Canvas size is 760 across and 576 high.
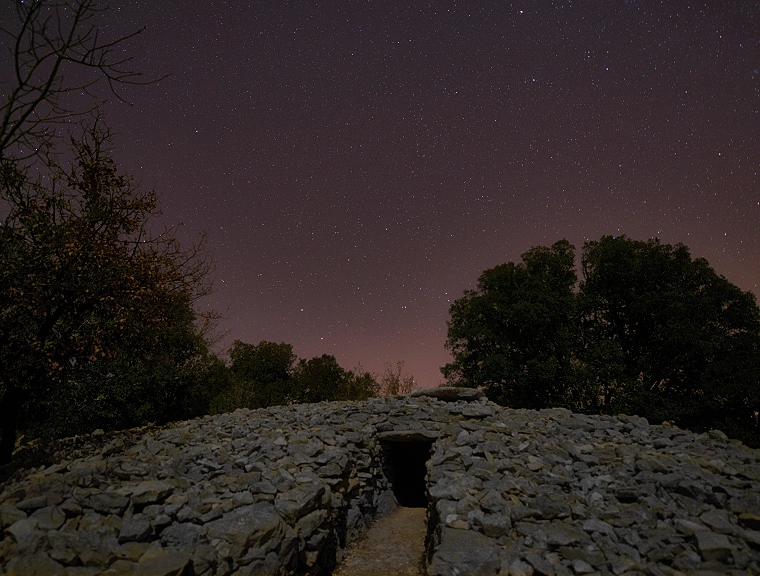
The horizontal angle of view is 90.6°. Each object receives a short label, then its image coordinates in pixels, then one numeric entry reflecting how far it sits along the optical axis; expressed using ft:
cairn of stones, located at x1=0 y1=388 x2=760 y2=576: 18.19
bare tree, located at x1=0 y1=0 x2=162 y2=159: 11.13
